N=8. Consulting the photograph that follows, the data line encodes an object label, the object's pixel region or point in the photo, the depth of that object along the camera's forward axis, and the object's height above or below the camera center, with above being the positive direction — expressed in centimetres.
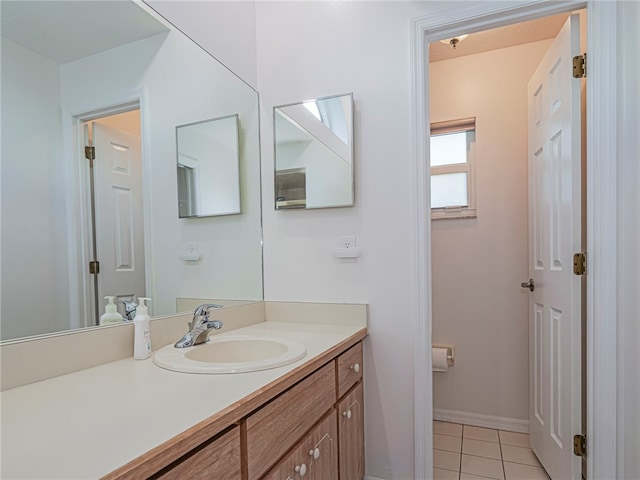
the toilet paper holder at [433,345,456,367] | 237 -79
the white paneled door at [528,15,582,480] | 153 -12
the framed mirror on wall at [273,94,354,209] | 167 +38
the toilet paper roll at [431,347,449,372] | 230 -80
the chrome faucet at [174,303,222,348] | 123 -30
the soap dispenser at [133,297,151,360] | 110 -30
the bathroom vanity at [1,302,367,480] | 57 -35
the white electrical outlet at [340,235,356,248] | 167 -3
